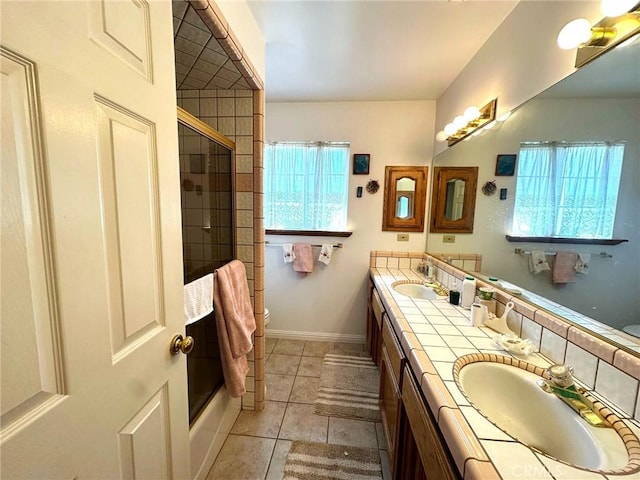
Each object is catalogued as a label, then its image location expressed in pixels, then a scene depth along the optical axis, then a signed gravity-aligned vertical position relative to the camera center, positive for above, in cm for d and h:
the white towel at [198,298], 107 -39
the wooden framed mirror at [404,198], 241 +14
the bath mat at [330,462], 133 -133
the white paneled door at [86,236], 38 -6
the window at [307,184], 247 +26
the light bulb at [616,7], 75 +62
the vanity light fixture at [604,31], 76 +59
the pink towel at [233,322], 131 -59
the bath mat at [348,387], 177 -134
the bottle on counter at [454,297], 150 -48
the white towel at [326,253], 251 -39
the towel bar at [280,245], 253 -33
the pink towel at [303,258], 251 -45
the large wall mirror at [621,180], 79 +14
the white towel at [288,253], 253 -40
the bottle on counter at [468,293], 143 -43
